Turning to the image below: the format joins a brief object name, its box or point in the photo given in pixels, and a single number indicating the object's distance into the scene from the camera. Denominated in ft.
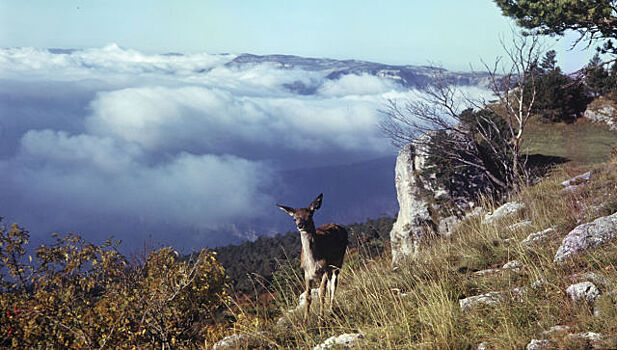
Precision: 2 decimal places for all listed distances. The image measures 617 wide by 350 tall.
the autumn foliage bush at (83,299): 24.75
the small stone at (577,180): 37.32
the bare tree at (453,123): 54.44
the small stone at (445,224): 54.93
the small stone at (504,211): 32.53
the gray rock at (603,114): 87.56
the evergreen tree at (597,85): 85.17
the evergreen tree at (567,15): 50.65
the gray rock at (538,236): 22.06
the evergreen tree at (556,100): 91.61
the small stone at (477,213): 40.13
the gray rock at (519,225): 26.37
